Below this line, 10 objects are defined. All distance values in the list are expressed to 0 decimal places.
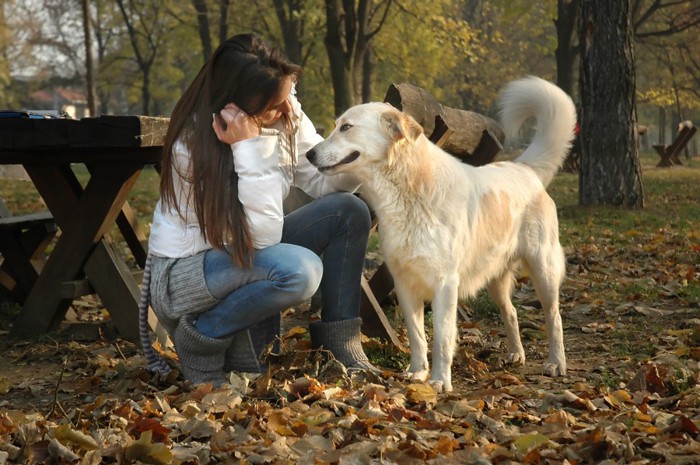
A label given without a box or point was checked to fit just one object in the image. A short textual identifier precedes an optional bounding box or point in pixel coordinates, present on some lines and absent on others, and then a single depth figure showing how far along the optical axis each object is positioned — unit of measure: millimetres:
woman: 3627
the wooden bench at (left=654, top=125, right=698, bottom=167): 26125
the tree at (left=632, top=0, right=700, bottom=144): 23200
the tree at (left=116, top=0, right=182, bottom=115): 31141
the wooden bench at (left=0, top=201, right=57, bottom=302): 5793
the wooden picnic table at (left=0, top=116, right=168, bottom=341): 4621
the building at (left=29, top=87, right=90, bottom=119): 75500
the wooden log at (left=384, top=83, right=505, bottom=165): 4457
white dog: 4020
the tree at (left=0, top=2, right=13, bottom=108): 31500
